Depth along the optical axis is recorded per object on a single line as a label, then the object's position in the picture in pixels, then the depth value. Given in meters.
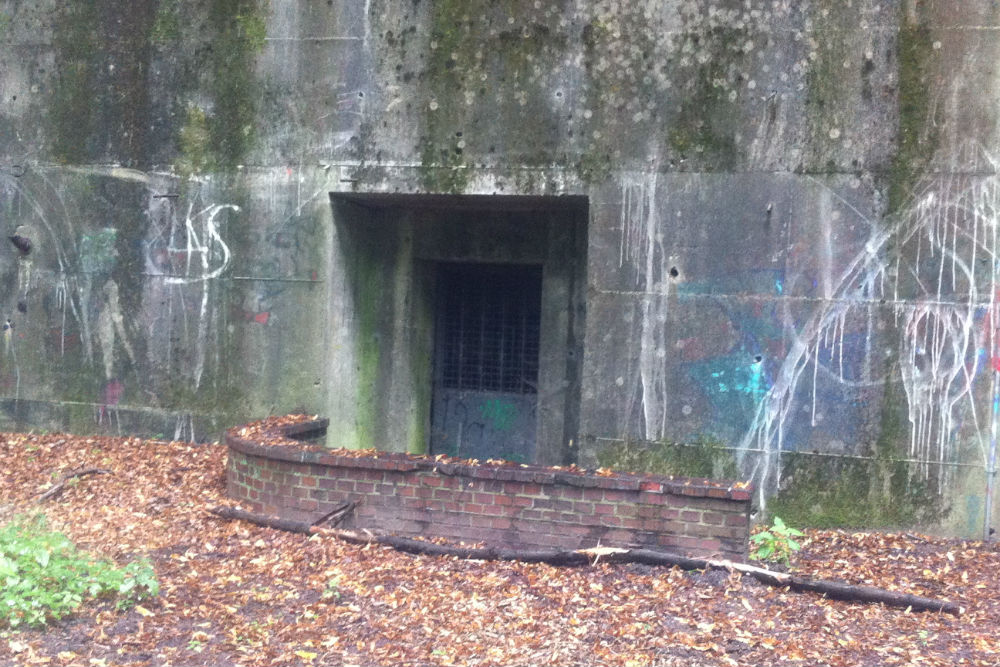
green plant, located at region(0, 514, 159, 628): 4.71
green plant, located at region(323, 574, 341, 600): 5.21
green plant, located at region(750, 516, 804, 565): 6.43
